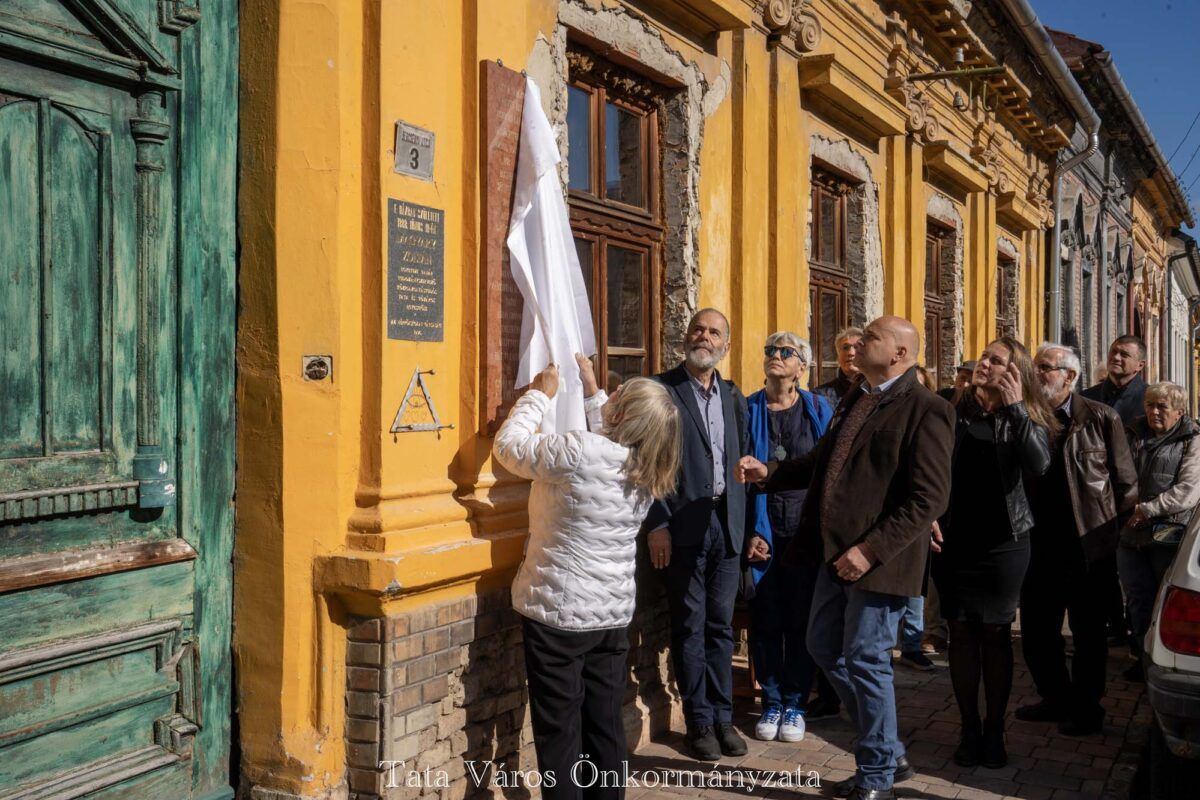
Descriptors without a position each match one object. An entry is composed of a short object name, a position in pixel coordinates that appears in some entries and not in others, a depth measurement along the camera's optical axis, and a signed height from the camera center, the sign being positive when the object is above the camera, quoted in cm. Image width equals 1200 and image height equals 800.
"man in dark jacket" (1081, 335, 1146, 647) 700 +8
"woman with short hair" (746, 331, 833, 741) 494 -83
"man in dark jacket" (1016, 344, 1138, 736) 503 -69
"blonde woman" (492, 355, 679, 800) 354 -55
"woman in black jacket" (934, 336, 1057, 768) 440 -62
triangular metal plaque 360 -3
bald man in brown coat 391 -47
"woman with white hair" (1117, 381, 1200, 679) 532 -51
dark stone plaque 359 +44
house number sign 361 +85
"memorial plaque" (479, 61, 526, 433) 394 +57
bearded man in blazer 455 -64
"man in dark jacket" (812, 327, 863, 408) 587 +15
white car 353 -94
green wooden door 283 +0
